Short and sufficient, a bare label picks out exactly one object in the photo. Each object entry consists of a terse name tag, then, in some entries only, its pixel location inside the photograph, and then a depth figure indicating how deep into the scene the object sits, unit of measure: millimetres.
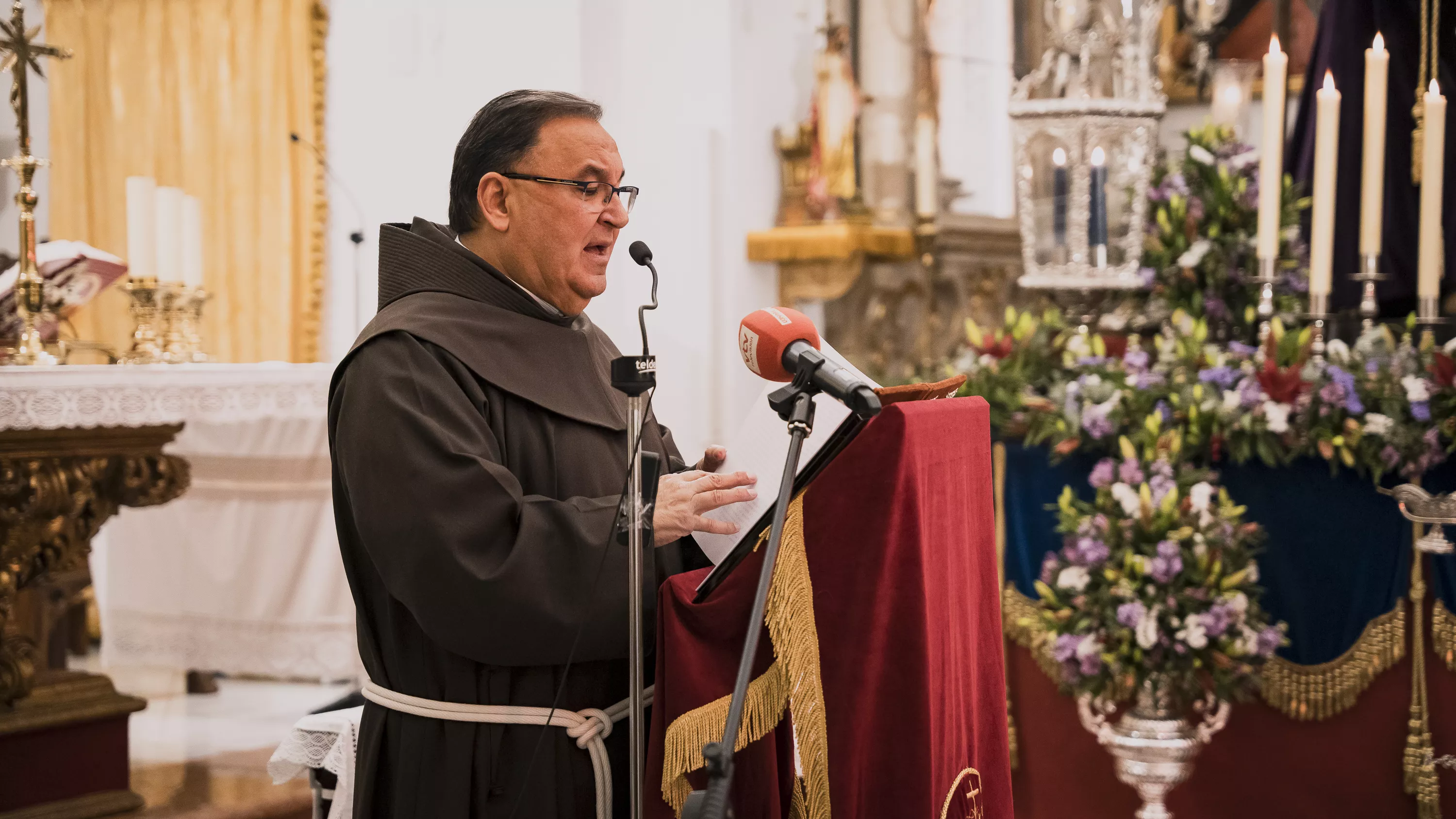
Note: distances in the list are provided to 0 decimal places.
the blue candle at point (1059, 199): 4516
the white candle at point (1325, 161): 3469
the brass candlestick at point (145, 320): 4809
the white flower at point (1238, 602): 3537
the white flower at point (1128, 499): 3650
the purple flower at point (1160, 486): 3650
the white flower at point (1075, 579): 3719
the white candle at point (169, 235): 4852
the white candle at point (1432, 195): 3467
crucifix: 4316
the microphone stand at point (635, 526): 1873
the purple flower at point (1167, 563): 3570
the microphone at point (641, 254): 1943
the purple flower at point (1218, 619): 3537
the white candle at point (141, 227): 4836
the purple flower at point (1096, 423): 3793
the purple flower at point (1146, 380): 3865
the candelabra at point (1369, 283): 3637
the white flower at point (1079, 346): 4133
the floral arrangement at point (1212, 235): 4234
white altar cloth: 6418
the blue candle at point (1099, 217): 4469
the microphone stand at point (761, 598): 1499
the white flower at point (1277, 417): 3553
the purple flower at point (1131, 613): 3568
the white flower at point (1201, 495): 3596
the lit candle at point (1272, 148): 3561
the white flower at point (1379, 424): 3428
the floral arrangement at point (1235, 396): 3453
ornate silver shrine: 4441
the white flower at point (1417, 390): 3420
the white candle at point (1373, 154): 3426
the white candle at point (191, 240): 4945
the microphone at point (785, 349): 1706
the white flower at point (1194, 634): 3525
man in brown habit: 2010
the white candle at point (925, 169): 5660
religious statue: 5695
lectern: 1840
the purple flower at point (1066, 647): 3709
